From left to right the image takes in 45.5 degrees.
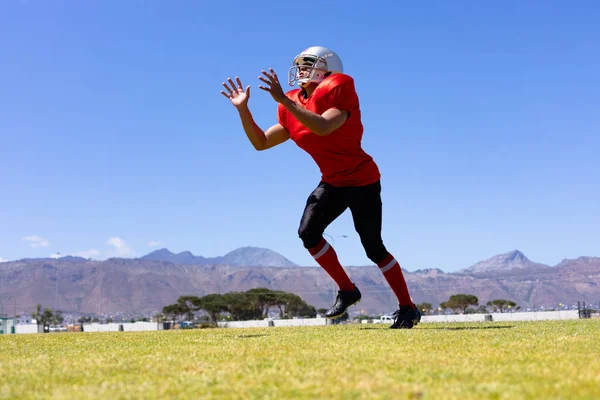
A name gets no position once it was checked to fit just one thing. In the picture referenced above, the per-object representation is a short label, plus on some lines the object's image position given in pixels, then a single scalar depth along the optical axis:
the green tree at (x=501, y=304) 145.59
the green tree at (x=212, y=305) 130.88
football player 8.23
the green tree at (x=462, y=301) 143.99
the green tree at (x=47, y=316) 151.12
